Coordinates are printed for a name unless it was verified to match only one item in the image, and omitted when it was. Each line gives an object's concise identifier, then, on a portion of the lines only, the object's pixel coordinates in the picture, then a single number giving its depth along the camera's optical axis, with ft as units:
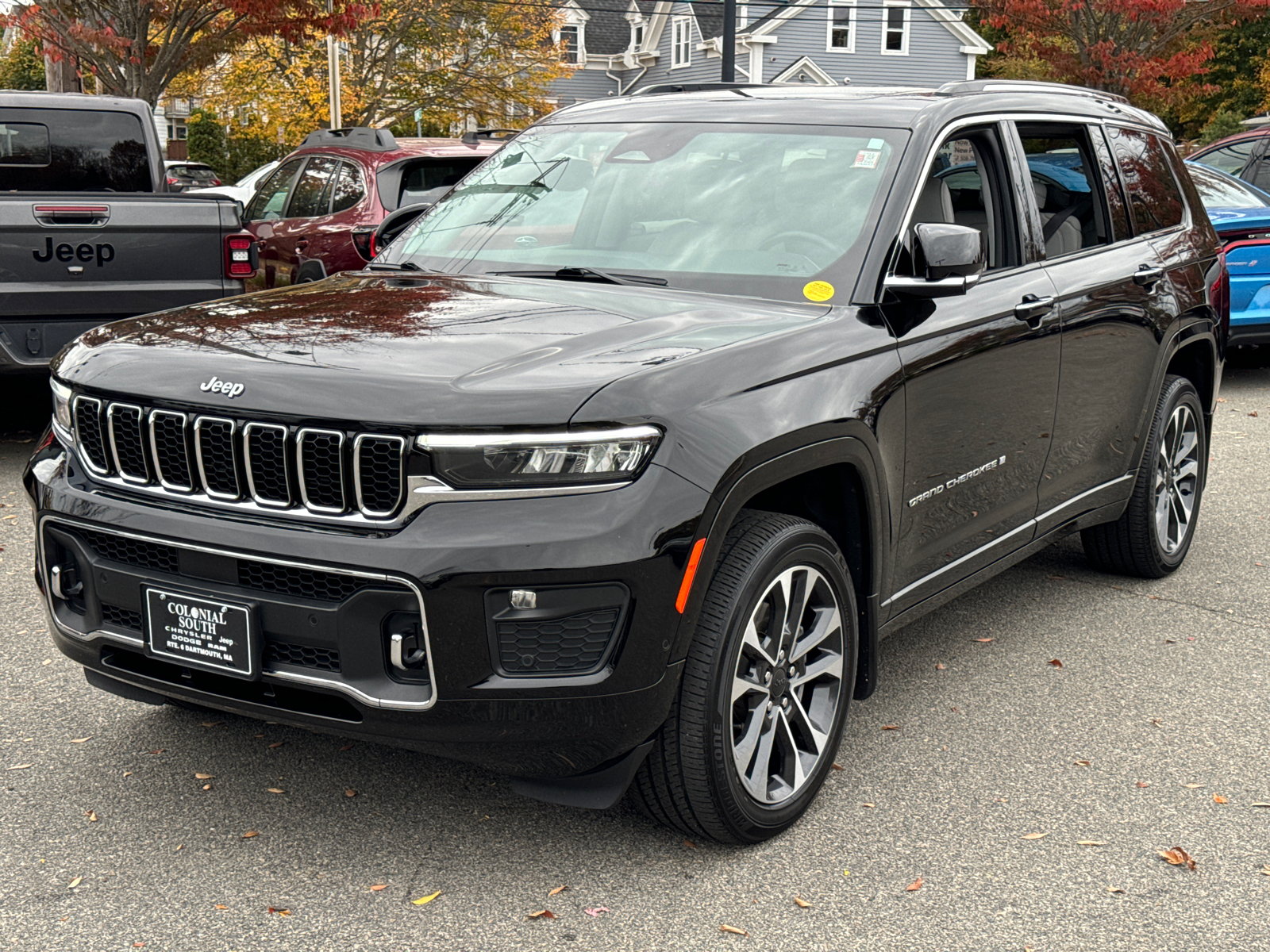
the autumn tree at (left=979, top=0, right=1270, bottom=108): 82.12
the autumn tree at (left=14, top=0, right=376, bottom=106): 48.11
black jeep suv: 9.95
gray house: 148.97
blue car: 35.42
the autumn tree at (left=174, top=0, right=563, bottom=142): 92.99
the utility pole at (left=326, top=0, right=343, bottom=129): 75.66
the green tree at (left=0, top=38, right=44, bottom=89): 151.02
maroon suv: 34.04
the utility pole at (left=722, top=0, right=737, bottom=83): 90.17
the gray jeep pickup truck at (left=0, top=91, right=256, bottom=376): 23.54
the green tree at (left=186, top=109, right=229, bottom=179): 136.56
